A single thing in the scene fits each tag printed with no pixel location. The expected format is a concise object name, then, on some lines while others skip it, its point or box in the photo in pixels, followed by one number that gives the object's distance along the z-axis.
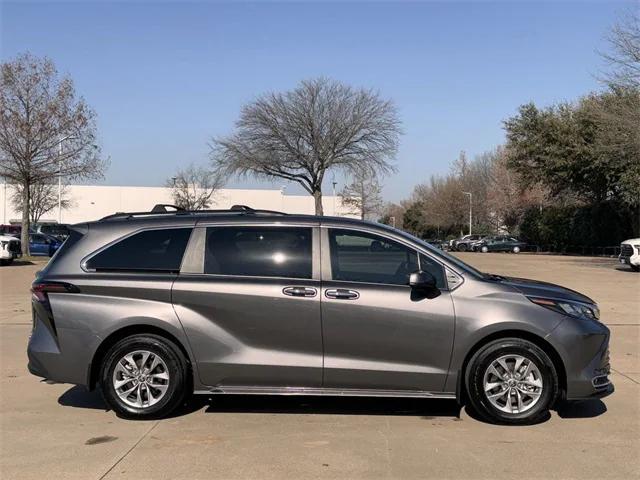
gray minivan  5.36
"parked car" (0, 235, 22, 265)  26.14
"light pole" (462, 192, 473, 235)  70.97
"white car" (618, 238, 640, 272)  24.42
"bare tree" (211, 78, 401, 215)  38.00
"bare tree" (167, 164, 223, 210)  66.06
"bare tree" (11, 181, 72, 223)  60.84
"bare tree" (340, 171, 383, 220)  66.94
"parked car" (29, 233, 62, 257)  35.28
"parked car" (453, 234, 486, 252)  58.09
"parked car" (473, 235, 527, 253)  53.88
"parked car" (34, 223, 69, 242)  44.09
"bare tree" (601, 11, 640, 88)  23.73
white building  82.56
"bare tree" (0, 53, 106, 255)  29.66
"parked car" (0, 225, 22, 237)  46.44
